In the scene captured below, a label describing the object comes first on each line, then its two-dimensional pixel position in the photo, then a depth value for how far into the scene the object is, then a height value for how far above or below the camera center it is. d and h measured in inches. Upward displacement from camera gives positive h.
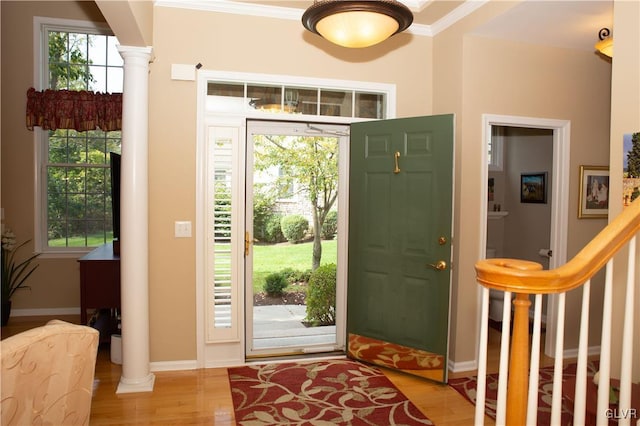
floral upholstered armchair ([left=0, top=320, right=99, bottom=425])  61.3 -25.9
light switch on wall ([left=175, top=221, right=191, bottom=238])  150.2 -10.8
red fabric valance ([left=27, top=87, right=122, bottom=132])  200.4 +35.8
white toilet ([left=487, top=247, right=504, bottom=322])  205.2 -45.9
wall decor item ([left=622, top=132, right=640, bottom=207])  90.2 +6.9
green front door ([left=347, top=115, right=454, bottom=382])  145.3 -14.4
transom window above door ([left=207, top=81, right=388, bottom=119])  155.1 +33.2
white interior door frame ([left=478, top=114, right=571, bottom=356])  164.4 +1.6
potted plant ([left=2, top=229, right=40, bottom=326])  196.2 -33.4
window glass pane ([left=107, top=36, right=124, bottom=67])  215.8 +63.6
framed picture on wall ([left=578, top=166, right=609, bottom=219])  168.6 +3.8
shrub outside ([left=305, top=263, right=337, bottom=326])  194.4 -42.5
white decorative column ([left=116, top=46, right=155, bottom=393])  135.0 -7.8
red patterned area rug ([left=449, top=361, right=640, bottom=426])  76.7 -55.5
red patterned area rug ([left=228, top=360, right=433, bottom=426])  121.5 -56.6
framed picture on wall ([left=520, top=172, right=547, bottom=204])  214.4 +6.2
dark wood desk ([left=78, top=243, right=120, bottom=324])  154.2 -29.4
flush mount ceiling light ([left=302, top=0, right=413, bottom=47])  106.7 +42.4
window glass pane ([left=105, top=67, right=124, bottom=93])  214.8 +51.0
